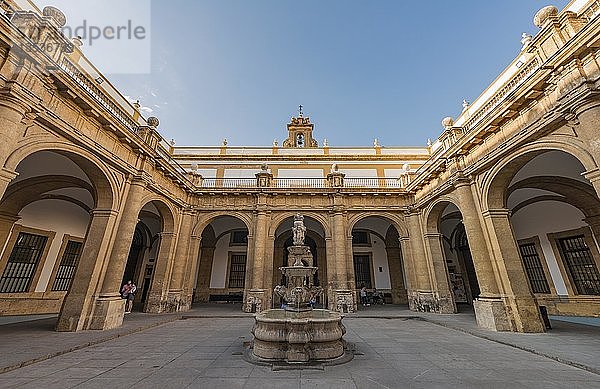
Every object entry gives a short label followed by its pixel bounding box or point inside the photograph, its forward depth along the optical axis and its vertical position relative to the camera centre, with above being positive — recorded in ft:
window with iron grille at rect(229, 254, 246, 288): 62.95 +4.66
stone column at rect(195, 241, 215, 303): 60.85 +3.80
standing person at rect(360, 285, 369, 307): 57.45 -1.19
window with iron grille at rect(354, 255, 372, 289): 63.82 +4.87
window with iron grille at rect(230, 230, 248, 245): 66.74 +13.06
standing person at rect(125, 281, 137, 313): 42.39 -1.51
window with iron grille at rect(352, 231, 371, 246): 67.10 +13.00
